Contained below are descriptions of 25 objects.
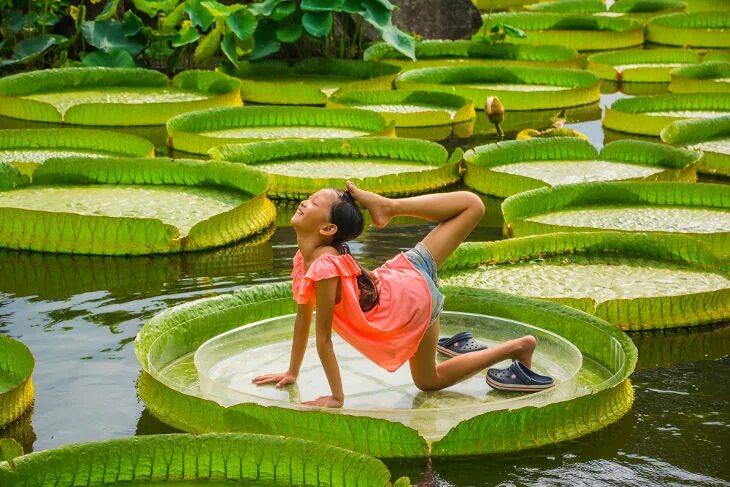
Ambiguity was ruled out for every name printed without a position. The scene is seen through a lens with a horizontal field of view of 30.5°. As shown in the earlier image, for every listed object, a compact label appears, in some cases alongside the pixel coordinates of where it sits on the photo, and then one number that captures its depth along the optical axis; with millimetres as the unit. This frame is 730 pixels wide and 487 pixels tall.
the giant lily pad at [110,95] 9555
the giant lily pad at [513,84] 10500
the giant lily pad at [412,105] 9708
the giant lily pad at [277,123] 9070
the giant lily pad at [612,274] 5375
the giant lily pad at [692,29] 14320
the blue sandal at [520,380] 4406
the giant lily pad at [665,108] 9688
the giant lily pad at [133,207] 6414
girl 4176
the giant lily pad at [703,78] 10961
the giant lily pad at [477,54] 12156
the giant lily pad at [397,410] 3967
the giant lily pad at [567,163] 7785
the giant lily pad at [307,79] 10531
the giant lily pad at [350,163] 7594
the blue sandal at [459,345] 4719
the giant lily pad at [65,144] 8180
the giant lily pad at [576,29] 14422
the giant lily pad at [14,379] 4301
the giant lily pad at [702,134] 8898
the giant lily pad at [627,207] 6766
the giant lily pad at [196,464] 3479
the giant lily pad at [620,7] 16672
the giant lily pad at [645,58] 12891
